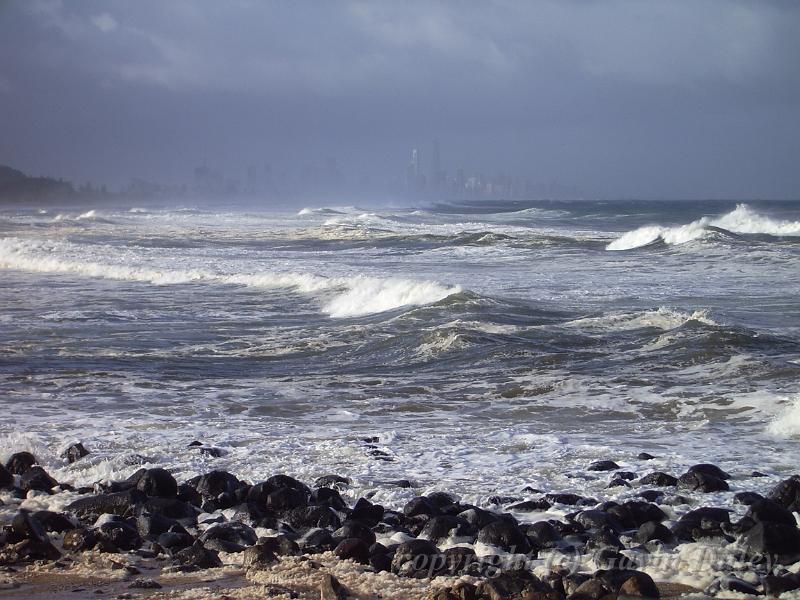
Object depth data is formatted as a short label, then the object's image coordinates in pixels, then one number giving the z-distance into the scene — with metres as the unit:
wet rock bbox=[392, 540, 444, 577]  4.50
